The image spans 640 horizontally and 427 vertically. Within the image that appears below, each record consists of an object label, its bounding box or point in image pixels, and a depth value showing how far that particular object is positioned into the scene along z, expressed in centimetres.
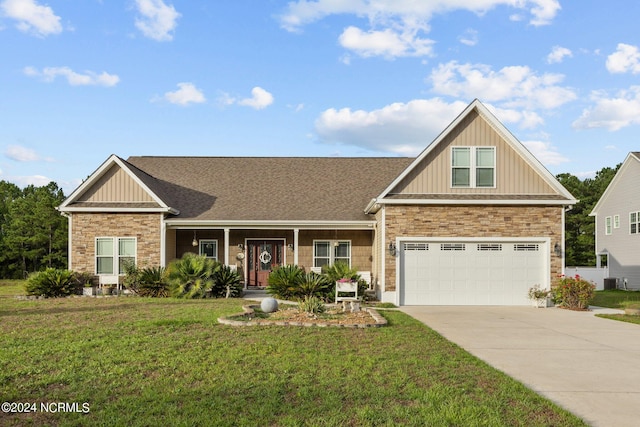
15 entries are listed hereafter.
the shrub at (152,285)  1895
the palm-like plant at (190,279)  1838
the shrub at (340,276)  1772
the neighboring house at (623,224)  2995
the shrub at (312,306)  1320
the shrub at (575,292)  1691
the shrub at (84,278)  1979
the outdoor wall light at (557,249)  1773
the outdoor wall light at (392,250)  1762
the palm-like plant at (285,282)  1786
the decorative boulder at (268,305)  1359
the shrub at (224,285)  1917
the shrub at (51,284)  1866
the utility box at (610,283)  3139
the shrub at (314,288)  1758
